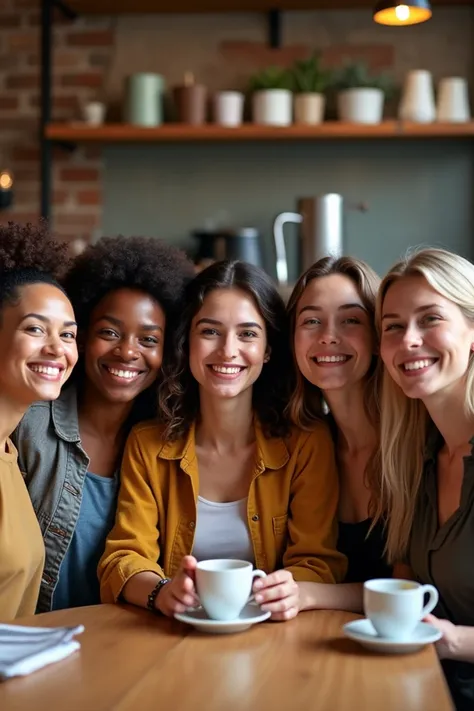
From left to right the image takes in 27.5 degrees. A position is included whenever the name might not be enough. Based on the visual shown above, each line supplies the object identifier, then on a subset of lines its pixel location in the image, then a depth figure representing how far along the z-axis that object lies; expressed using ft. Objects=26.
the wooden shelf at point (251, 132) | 12.67
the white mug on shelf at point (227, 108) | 13.03
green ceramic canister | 13.21
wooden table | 3.89
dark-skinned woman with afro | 6.40
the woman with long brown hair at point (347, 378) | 6.34
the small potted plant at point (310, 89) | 12.91
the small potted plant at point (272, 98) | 12.87
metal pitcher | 12.63
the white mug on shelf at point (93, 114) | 13.35
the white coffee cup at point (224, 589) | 4.65
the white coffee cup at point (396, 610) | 4.38
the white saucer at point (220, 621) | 4.72
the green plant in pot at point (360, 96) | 12.77
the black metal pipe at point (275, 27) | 13.58
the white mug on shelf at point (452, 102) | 12.73
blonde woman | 5.61
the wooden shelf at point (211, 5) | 13.28
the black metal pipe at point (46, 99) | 13.52
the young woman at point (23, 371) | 5.62
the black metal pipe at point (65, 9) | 13.44
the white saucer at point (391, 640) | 4.40
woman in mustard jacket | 6.07
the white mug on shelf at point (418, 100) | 12.73
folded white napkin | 4.16
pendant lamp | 7.32
